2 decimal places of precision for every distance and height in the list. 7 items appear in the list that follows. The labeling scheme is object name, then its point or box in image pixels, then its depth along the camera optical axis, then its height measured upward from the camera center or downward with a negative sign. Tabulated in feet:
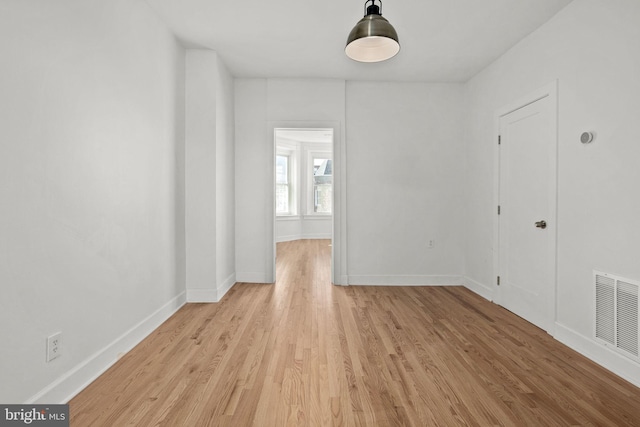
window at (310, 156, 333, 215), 30.96 +2.35
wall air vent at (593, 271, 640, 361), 7.00 -2.43
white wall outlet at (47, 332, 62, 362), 5.69 -2.53
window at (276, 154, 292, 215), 28.99 +2.23
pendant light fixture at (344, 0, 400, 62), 6.40 +3.69
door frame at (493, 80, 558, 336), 9.30 +0.30
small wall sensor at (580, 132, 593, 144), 8.11 +1.87
